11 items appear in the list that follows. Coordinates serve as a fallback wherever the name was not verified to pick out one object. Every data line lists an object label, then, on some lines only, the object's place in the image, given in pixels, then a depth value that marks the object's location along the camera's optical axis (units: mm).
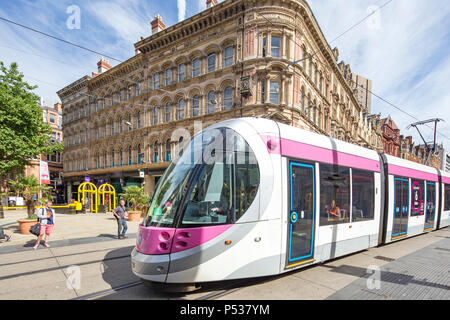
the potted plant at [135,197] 16156
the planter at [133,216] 14828
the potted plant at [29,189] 10828
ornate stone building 17188
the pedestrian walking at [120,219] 9398
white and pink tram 3680
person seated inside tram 5216
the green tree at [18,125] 15145
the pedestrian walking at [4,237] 8402
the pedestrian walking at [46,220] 7723
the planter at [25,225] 9844
